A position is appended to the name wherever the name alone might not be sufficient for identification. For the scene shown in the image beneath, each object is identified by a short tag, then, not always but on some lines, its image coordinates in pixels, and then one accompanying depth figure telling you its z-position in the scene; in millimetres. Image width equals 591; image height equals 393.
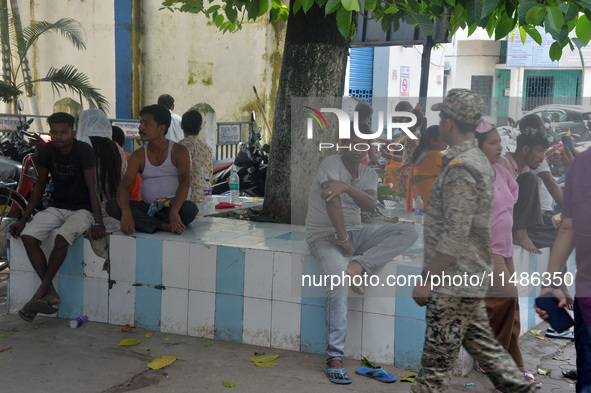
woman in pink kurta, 4078
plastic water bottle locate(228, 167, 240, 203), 7327
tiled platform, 4441
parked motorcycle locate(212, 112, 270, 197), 9742
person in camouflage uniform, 3137
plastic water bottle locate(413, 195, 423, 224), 5012
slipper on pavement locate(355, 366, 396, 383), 4164
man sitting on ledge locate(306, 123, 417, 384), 4277
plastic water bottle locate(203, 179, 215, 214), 6416
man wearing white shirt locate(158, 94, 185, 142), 8203
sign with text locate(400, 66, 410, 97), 22231
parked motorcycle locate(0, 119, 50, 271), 6566
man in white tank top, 5223
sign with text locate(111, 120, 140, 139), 11559
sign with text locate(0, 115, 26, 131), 10952
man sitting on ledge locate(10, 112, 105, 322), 5137
